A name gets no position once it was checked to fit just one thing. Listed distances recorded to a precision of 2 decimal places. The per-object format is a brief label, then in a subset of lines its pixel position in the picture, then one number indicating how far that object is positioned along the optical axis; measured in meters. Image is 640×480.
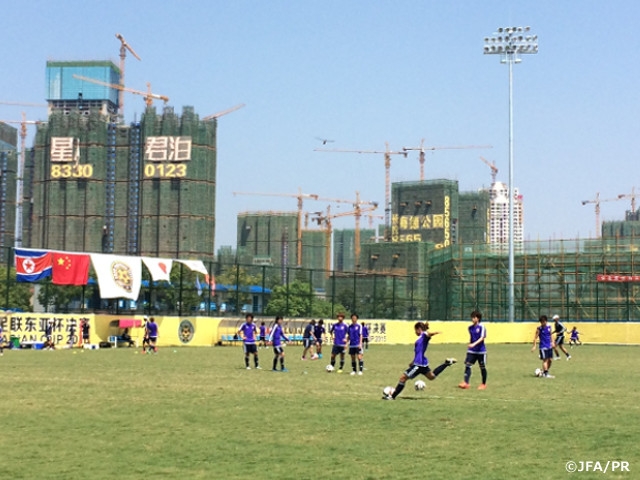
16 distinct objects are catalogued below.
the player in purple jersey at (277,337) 30.78
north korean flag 49.20
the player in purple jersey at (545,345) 29.32
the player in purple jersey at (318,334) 42.25
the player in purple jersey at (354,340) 30.34
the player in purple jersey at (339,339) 31.38
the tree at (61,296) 68.66
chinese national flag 50.59
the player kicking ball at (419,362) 20.44
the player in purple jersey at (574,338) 57.47
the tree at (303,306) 74.00
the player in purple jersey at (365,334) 41.28
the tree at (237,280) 63.66
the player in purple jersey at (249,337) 30.94
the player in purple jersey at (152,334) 44.88
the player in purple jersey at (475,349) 24.12
